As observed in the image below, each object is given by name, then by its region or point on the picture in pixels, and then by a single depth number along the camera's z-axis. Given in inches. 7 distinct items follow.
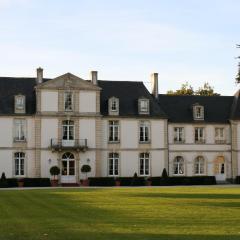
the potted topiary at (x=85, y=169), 2021.8
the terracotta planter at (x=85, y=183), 1998.5
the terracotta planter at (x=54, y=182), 1990.4
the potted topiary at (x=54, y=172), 1996.1
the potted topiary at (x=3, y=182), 1908.7
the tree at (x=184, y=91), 2933.6
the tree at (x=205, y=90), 2961.1
